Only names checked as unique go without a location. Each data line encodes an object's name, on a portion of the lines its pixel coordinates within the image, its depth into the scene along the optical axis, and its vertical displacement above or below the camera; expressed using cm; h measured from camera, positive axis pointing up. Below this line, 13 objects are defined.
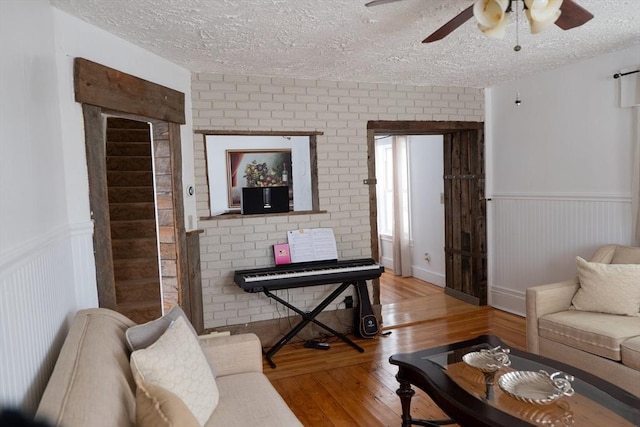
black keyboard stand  372 -118
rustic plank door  480 -40
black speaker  400 -11
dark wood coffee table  178 -96
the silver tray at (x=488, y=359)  217 -91
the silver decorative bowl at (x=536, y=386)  188 -92
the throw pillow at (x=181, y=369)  163 -68
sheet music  393 -52
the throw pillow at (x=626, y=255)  313 -58
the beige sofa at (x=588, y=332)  258 -99
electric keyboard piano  353 -75
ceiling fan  172 +67
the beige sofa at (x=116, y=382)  128 -65
